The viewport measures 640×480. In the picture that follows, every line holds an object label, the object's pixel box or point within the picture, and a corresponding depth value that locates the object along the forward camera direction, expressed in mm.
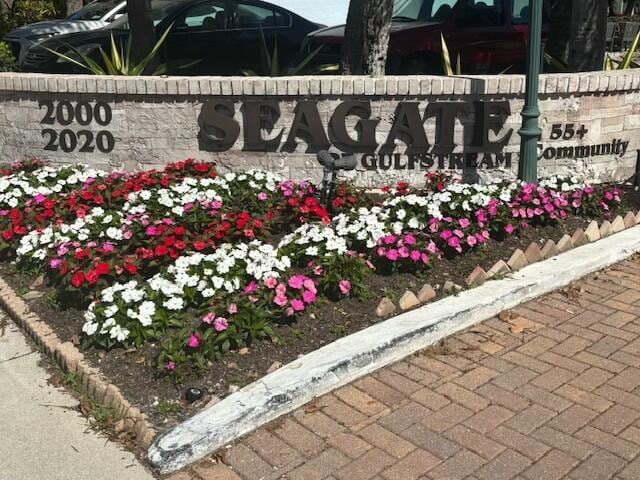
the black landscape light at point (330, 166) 5188
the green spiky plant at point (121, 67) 7531
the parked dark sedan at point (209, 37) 10180
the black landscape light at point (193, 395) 3467
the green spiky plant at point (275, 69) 7517
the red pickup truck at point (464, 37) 9266
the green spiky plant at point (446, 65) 6937
